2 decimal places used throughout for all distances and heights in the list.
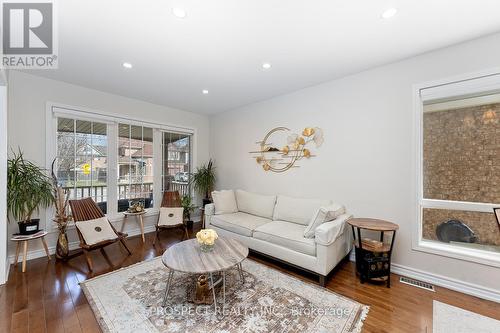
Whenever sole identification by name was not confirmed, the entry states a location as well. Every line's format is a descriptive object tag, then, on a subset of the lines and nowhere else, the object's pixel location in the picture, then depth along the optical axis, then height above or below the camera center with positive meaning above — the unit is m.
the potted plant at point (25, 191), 2.63 -0.30
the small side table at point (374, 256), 2.38 -1.04
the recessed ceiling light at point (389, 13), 1.80 +1.35
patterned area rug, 1.76 -1.33
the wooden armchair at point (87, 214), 2.83 -0.71
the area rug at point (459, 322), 1.74 -1.36
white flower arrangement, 2.23 -0.76
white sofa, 2.41 -0.90
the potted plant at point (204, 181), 4.89 -0.33
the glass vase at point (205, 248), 2.25 -0.87
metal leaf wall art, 3.51 +0.36
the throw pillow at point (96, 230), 2.90 -0.92
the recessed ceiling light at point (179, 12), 1.80 +1.36
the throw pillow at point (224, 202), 3.95 -0.68
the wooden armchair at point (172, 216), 3.85 -0.93
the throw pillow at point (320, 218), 2.59 -0.65
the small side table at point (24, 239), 2.60 -0.89
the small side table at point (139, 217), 3.81 -0.92
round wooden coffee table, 1.92 -0.92
